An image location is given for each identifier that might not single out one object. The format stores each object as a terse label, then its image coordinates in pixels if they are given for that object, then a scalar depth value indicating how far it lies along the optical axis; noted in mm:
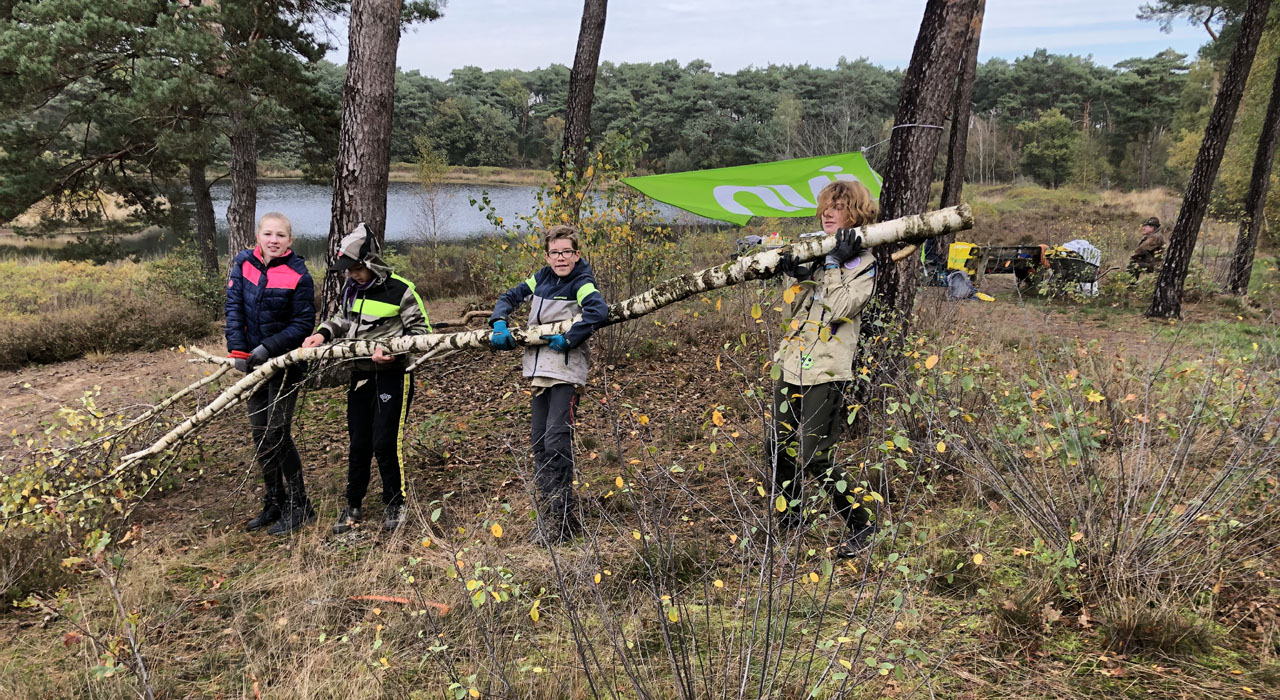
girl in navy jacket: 3096
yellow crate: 8906
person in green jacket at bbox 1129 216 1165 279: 9625
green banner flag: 6586
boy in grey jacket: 2861
